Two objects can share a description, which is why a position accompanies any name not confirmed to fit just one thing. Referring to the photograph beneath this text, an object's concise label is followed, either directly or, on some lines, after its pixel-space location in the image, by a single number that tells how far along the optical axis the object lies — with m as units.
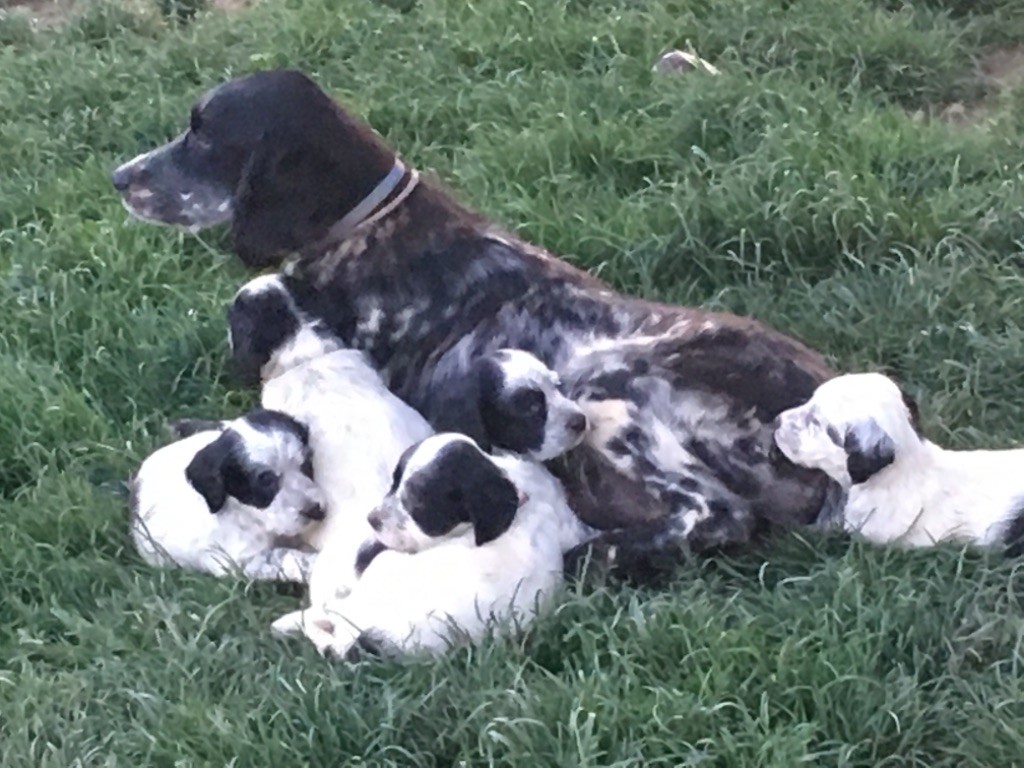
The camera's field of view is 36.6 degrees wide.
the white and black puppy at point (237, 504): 3.42
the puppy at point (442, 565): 3.11
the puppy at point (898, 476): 3.26
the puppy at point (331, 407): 3.41
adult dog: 3.41
